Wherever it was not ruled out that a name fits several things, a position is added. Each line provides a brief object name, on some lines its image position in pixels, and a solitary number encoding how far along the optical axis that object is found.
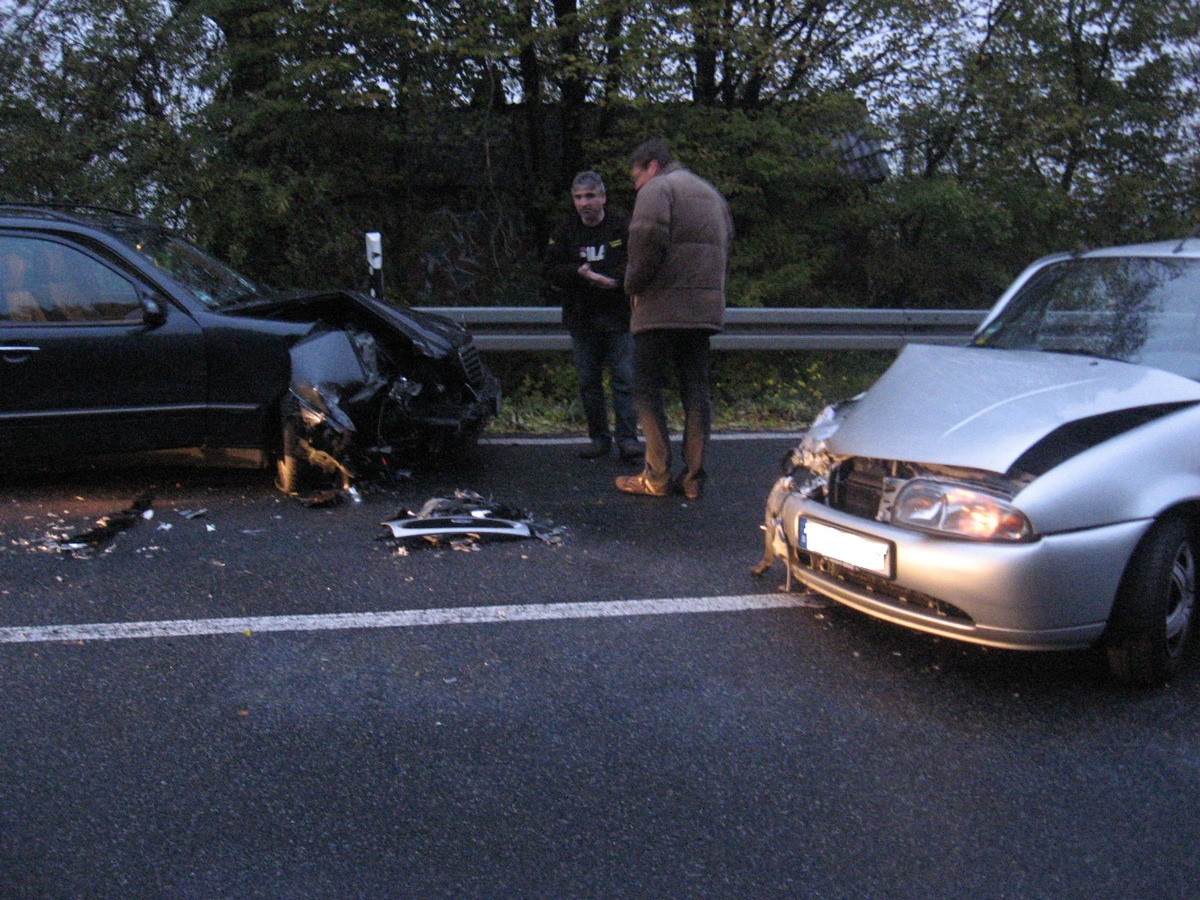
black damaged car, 5.85
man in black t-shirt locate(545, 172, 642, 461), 6.90
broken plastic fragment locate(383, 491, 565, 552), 5.27
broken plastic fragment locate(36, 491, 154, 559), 5.08
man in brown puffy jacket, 5.79
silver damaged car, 3.48
